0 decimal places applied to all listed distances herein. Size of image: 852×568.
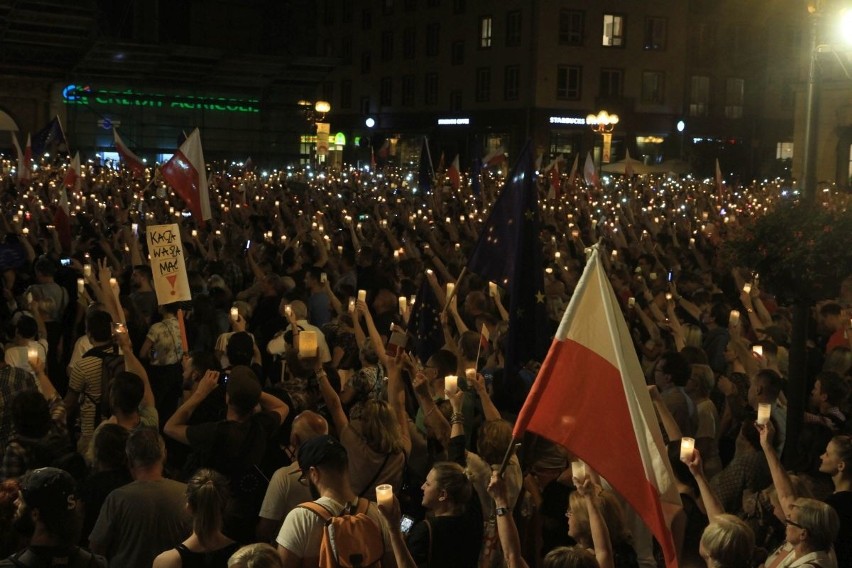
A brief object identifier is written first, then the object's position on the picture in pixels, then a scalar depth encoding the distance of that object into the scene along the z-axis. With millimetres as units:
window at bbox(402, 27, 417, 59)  59219
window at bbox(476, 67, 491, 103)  55469
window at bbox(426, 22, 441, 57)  57875
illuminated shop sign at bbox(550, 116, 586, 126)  53500
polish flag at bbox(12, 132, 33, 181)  20961
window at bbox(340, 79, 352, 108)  64500
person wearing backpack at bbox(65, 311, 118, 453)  7086
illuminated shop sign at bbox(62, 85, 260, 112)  43531
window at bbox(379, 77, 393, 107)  61500
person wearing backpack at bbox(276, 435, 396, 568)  4250
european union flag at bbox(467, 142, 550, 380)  6812
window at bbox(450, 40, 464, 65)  56656
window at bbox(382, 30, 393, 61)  60781
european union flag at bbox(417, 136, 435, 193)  24422
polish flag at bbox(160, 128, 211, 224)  14516
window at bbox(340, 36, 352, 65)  63475
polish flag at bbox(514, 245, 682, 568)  4430
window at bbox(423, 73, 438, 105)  58719
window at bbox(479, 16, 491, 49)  54938
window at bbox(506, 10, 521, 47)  53125
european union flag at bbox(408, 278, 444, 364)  8734
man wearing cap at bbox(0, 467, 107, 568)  4199
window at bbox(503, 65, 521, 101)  53656
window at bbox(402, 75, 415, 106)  60094
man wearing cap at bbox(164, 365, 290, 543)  5742
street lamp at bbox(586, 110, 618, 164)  35250
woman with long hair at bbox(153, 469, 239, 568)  4355
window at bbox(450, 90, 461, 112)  57500
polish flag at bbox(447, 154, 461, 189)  24953
